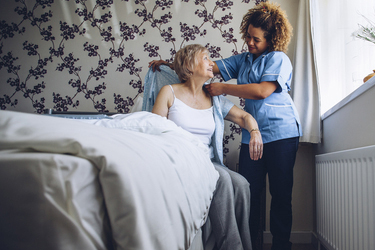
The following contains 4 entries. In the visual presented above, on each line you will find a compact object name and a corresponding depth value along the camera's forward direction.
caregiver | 1.49
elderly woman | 1.21
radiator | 0.99
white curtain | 1.81
